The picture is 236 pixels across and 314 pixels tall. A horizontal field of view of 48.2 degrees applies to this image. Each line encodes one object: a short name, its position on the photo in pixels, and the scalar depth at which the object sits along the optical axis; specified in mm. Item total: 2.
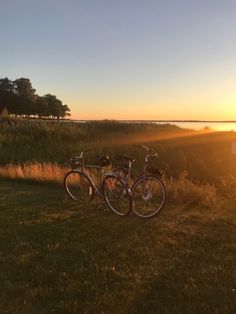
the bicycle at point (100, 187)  4900
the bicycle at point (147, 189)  4737
